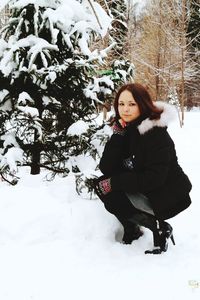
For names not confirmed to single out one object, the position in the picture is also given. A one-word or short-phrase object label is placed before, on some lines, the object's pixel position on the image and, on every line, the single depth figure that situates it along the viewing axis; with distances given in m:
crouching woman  3.29
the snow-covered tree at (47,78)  4.29
